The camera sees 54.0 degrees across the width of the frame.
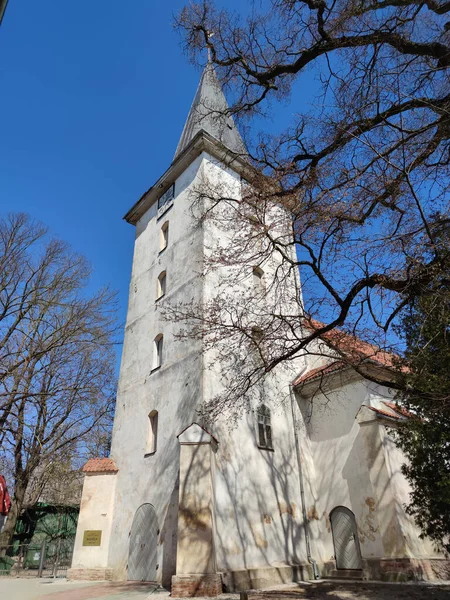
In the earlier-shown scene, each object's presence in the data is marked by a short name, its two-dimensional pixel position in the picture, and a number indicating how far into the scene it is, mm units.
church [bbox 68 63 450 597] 11805
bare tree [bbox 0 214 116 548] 18203
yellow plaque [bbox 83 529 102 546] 14866
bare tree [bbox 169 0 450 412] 7113
